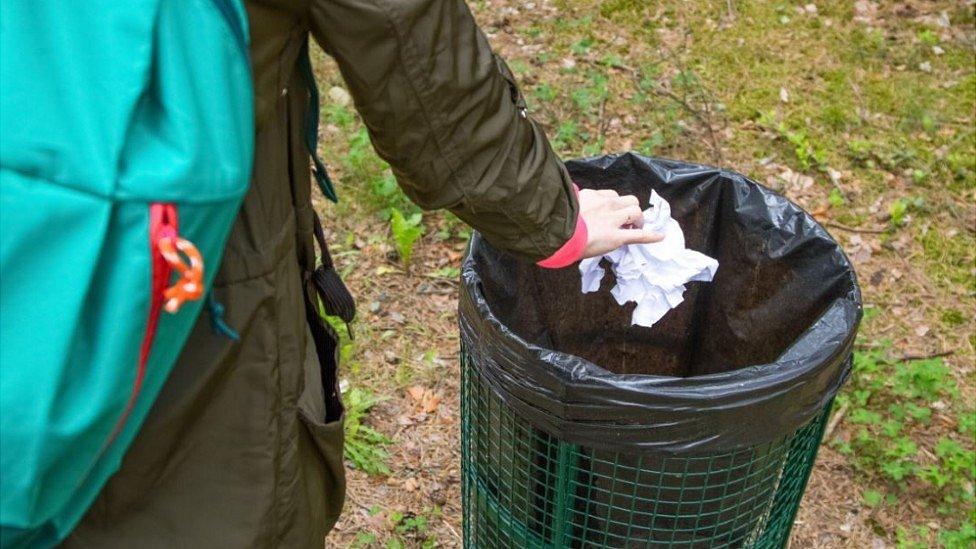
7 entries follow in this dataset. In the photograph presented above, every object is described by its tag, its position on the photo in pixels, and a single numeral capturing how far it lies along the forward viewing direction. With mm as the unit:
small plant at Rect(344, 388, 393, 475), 2691
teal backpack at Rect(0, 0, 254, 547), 868
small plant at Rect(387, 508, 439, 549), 2537
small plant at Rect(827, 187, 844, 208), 3529
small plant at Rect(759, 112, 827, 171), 3668
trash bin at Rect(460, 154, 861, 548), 1552
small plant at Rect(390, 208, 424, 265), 3211
